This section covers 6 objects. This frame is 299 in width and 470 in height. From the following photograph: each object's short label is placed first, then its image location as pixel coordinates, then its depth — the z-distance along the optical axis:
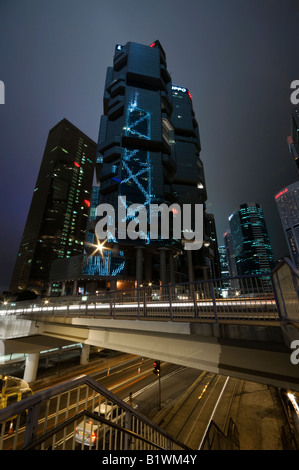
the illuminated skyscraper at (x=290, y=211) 154.62
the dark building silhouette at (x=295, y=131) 97.44
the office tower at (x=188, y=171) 96.00
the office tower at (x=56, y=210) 138.25
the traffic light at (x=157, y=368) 17.22
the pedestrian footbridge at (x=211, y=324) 5.79
